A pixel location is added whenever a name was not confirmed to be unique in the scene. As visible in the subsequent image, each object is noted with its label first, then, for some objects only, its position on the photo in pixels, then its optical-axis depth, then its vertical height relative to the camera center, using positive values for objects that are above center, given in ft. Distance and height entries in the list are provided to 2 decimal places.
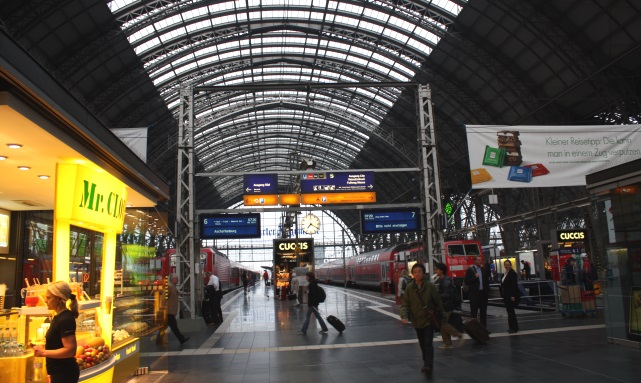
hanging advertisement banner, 46.68 +9.36
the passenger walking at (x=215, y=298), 51.72 -3.50
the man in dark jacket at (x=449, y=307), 32.27 -3.22
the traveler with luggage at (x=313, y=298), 41.75 -3.06
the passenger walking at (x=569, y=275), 46.71 -1.98
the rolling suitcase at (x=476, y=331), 32.24 -4.77
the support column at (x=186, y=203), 49.32 +6.20
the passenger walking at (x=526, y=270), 85.55 -2.56
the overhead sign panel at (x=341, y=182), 56.59 +8.74
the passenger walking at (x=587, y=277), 47.91 -2.30
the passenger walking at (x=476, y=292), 39.27 -2.77
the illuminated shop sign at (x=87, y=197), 21.53 +3.23
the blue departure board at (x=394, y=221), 56.90 +4.31
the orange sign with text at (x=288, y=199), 60.68 +7.56
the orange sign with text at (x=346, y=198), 56.75 +7.01
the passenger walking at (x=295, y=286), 79.82 -4.22
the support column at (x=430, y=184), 51.44 +7.64
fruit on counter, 20.10 -3.64
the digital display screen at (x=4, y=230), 31.63 +2.50
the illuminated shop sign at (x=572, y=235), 78.69 +2.89
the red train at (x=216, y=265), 96.34 -0.13
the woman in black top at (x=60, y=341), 14.47 -2.09
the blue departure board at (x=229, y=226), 55.11 +4.24
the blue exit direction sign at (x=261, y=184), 58.90 +9.19
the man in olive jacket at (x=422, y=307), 24.64 -2.46
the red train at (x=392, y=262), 84.64 -0.65
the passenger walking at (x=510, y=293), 37.06 -2.74
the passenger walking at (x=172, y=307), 37.45 -3.17
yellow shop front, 18.83 -1.36
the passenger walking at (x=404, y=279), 47.58 -1.96
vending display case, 26.50 -3.03
